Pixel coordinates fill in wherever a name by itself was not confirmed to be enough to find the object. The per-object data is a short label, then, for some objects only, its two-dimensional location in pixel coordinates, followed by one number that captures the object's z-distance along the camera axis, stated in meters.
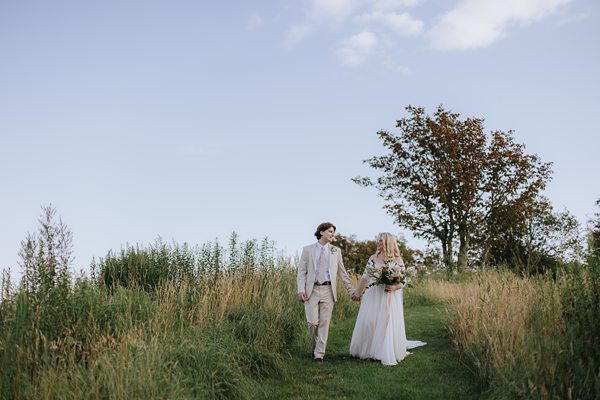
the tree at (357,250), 40.12
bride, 9.73
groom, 9.75
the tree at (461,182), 26.23
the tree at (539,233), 27.00
